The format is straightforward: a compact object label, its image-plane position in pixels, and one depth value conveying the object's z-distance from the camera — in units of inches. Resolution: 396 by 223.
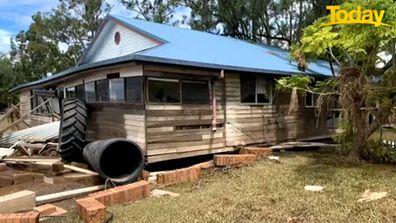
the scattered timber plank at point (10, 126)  545.3
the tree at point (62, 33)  1363.2
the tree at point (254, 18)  1013.8
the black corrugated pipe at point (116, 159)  308.8
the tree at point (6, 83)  1498.5
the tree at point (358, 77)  342.6
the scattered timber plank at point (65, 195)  261.5
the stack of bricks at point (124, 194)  242.2
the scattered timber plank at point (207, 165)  354.9
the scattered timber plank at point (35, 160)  354.3
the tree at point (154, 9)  1248.2
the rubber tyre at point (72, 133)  375.6
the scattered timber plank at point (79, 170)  325.6
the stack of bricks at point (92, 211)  205.2
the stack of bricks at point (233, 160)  359.3
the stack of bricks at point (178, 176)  315.9
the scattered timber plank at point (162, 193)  273.9
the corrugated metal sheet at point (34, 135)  473.1
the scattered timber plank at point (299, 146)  454.0
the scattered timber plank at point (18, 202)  227.1
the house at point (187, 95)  354.6
